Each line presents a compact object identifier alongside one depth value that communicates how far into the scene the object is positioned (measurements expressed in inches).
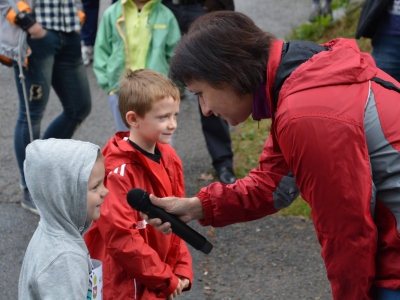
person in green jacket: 194.4
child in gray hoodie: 90.1
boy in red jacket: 117.0
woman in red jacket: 81.4
